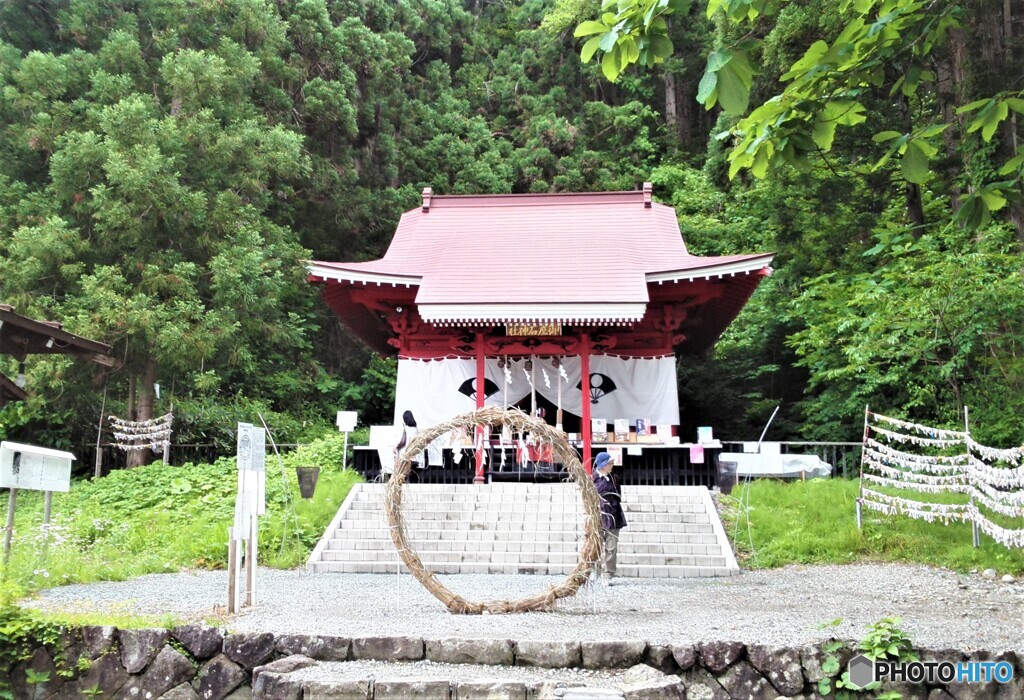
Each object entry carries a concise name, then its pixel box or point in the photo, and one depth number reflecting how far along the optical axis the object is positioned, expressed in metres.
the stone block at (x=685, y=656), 5.33
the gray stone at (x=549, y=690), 4.83
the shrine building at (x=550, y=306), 12.88
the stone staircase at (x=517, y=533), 9.59
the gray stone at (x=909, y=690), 5.13
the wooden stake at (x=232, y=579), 6.59
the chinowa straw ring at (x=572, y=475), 6.80
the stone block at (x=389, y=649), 5.43
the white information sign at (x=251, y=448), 7.12
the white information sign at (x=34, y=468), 7.05
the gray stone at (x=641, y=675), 5.10
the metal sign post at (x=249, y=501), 6.90
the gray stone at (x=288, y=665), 5.27
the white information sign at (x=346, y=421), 12.95
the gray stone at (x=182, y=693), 5.54
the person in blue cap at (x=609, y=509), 8.38
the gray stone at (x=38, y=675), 5.80
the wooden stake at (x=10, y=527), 7.22
